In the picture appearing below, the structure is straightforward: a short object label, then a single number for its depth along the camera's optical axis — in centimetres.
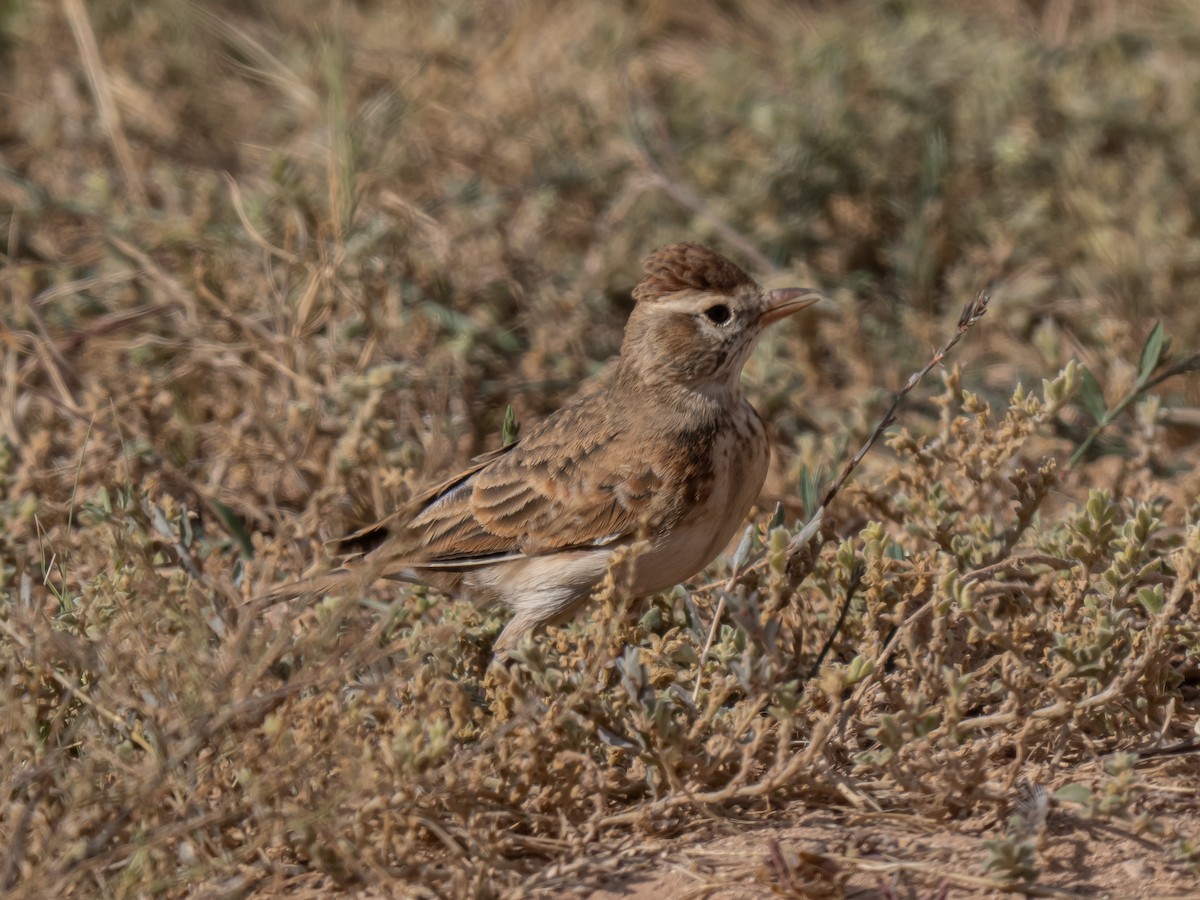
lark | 888
